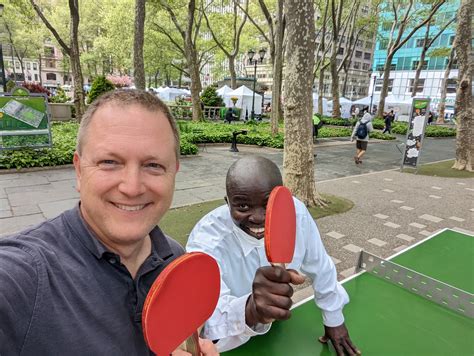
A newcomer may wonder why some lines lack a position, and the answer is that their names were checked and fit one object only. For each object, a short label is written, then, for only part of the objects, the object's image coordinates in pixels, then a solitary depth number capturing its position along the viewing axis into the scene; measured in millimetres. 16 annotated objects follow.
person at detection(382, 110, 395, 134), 21141
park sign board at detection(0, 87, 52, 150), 8250
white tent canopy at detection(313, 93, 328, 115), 32228
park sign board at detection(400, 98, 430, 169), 9562
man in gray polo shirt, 844
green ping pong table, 1499
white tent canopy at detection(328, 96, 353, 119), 32938
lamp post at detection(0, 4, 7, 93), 11146
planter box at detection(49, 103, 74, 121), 17203
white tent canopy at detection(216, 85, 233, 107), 27155
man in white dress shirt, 1340
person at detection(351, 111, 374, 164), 10688
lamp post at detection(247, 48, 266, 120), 18380
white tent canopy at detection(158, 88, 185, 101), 31844
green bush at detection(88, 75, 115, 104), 16908
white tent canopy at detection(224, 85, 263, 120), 24766
